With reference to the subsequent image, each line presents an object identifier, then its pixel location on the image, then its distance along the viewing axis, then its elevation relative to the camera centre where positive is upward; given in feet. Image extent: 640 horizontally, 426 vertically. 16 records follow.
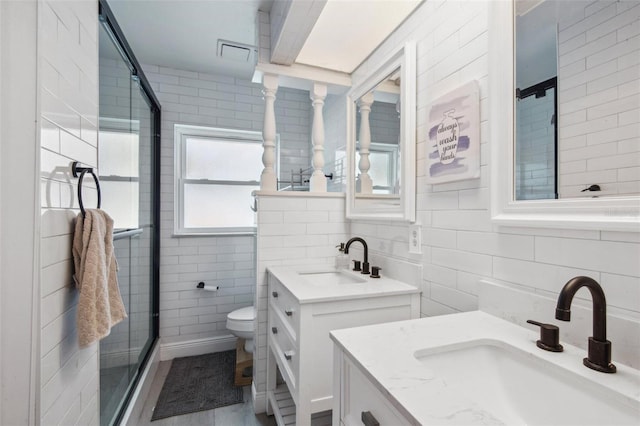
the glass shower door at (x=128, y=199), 4.72 +0.24
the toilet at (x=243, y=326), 7.47 -2.93
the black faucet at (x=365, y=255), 5.58 -0.82
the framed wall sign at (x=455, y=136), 3.57 +1.01
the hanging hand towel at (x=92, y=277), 3.07 -0.72
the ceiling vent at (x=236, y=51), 7.49 +4.24
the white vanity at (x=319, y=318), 4.02 -1.53
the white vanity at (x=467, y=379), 1.81 -1.16
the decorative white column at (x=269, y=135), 6.27 +1.65
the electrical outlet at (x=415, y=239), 4.59 -0.41
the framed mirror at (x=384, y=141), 4.72 +1.34
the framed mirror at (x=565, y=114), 2.27 +0.90
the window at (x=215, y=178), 9.00 +1.05
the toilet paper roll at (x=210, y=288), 8.69 -2.26
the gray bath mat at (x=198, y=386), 6.38 -4.21
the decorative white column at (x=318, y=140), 6.65 +1.62
